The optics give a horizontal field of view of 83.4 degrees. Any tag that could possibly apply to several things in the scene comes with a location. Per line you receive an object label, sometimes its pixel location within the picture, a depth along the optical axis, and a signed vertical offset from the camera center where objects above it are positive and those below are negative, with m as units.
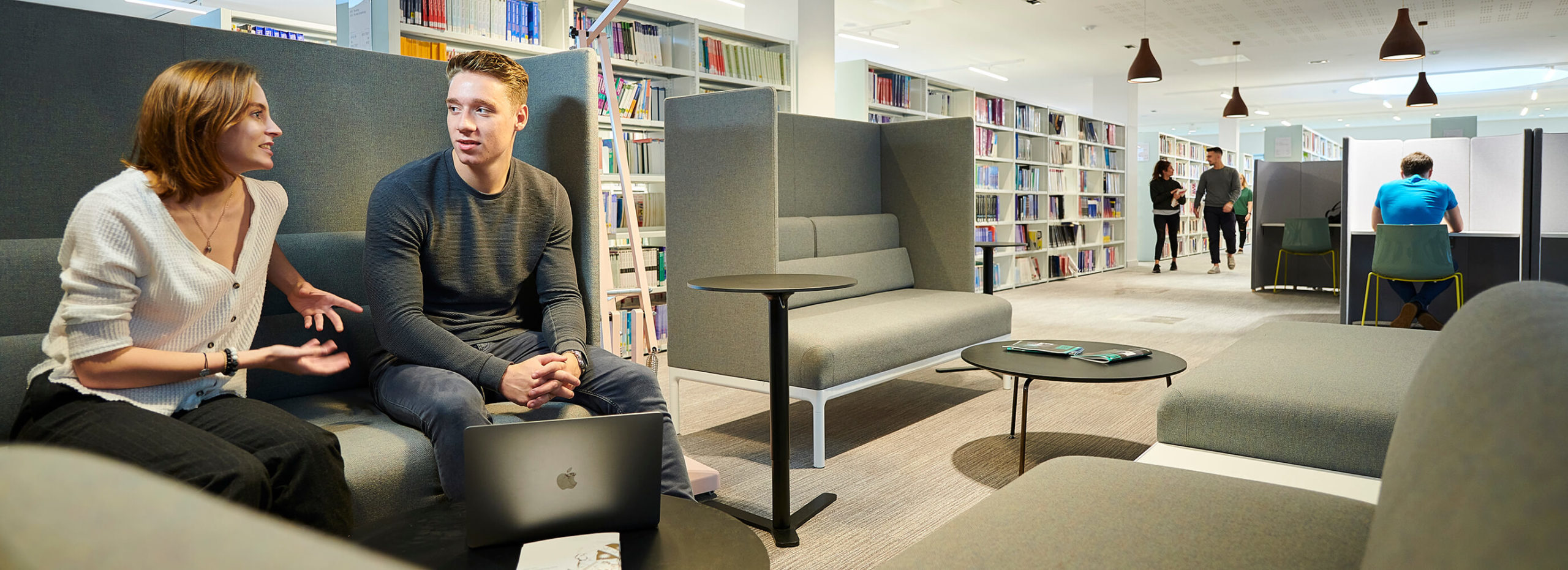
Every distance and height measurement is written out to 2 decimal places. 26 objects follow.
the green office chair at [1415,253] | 5.30 -0.07
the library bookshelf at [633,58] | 4.10 +1.03
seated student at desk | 5.39 +0.23
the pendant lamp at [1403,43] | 7.32 +1.66
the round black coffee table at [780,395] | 2.28 -0.40
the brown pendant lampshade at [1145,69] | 7.91 +1.57
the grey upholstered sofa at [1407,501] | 0.49 -0.20
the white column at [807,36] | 6.35 +1.52
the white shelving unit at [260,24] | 4.81 +1.28
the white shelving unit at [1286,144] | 13.52 +1.52
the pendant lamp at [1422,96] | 10.05 +1.67
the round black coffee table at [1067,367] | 2.51 -0.37
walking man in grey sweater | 10.34 +0.58
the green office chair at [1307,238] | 7.77 +0.04
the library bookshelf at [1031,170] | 7.47 +0.83
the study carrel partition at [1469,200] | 5.79 +0.29
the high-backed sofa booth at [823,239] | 3.13 +0.02
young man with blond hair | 1.93 -0.09
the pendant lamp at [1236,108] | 10.61 +1.63
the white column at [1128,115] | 11.55 +1.80
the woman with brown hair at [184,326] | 1.44 -0.14
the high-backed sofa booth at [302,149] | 1.76 +0.24
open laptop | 1.21 -0.33
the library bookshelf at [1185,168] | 14.28 +1.32
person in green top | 12.47 +0.54
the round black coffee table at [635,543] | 1.14 -0.41
